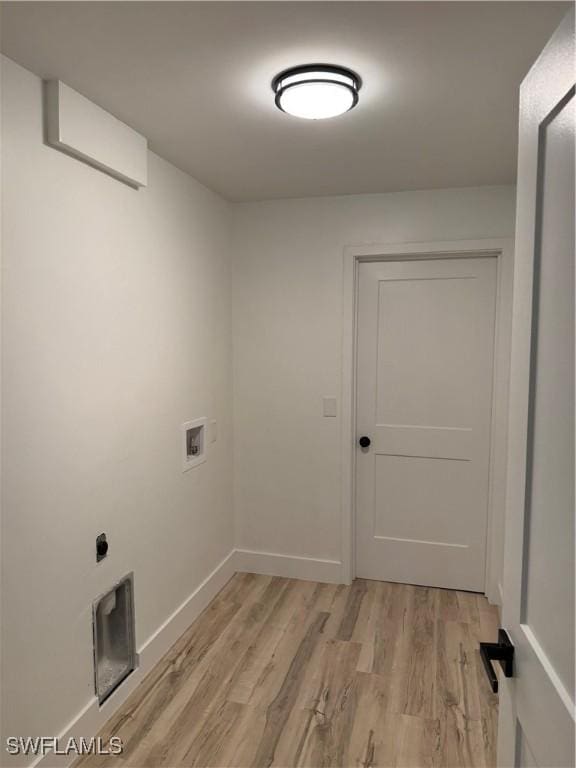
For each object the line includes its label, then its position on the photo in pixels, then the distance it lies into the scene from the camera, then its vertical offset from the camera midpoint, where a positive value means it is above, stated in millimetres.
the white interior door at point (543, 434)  862 -143
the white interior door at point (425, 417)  3207 -384
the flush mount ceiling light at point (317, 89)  1709 +874
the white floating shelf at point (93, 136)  1794 +813
